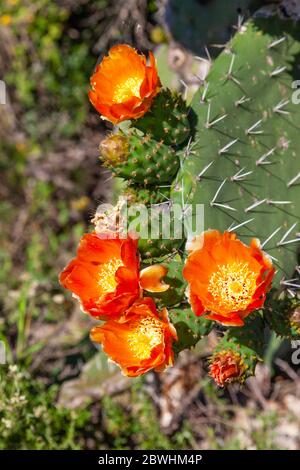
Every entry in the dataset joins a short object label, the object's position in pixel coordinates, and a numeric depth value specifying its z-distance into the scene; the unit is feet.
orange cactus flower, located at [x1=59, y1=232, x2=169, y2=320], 2.33
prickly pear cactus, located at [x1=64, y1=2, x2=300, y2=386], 2.45
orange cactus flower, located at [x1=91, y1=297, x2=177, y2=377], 2.32
